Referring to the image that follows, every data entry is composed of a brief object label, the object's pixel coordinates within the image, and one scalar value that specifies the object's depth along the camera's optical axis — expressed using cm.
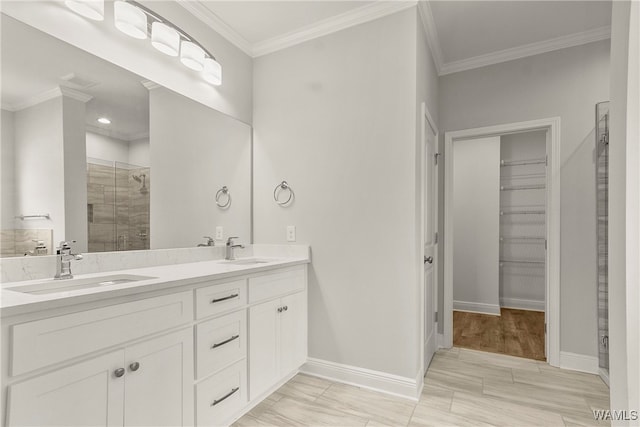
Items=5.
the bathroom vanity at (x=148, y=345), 107
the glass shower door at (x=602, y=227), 242
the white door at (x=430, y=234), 254
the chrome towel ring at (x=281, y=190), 265
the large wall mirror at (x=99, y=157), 151
